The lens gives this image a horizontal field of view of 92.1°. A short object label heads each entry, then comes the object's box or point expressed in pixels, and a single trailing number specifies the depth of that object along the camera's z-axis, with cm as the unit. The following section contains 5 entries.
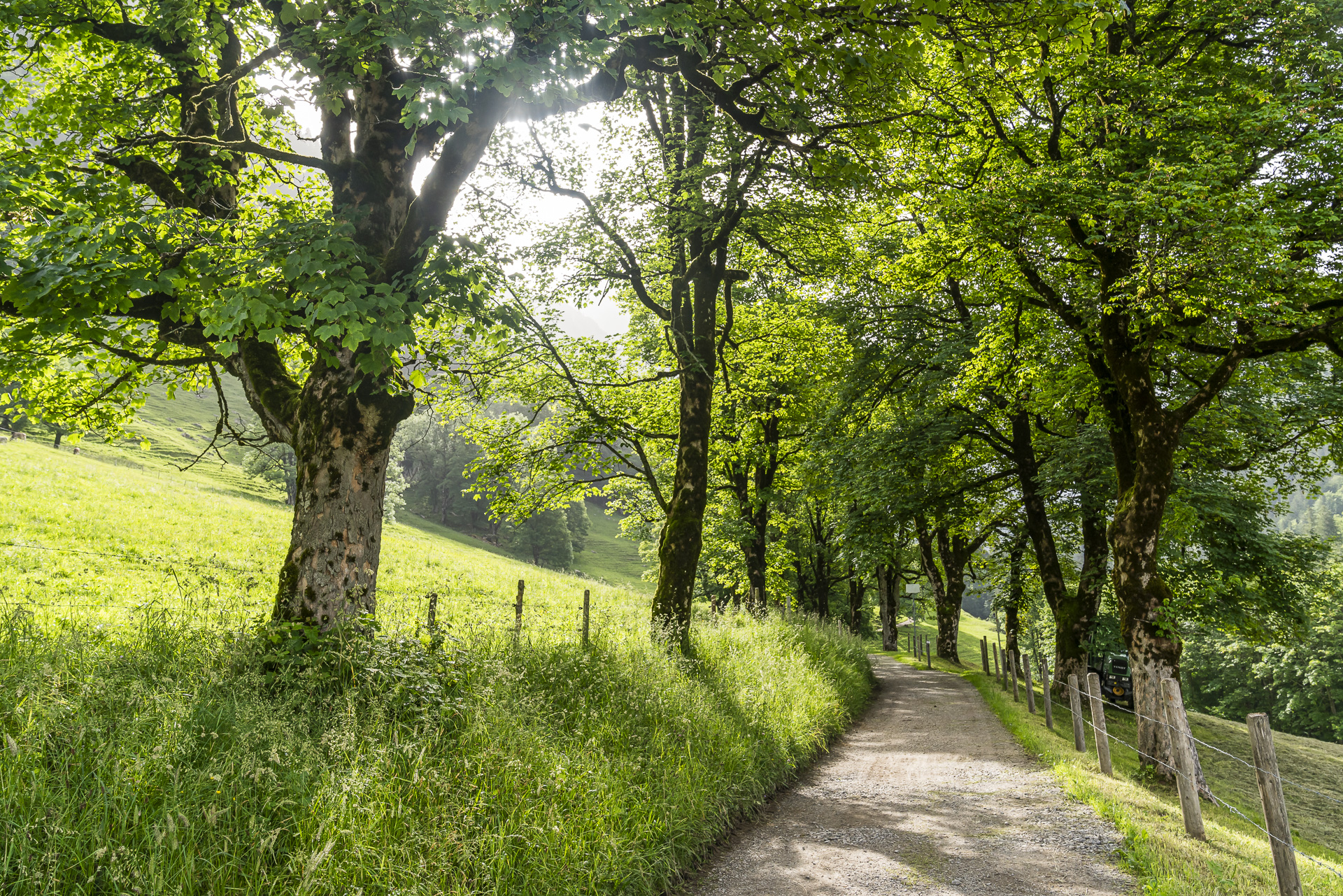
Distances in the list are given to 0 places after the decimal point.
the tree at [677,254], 1026
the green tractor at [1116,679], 2981
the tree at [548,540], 7919
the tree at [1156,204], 857
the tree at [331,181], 493
